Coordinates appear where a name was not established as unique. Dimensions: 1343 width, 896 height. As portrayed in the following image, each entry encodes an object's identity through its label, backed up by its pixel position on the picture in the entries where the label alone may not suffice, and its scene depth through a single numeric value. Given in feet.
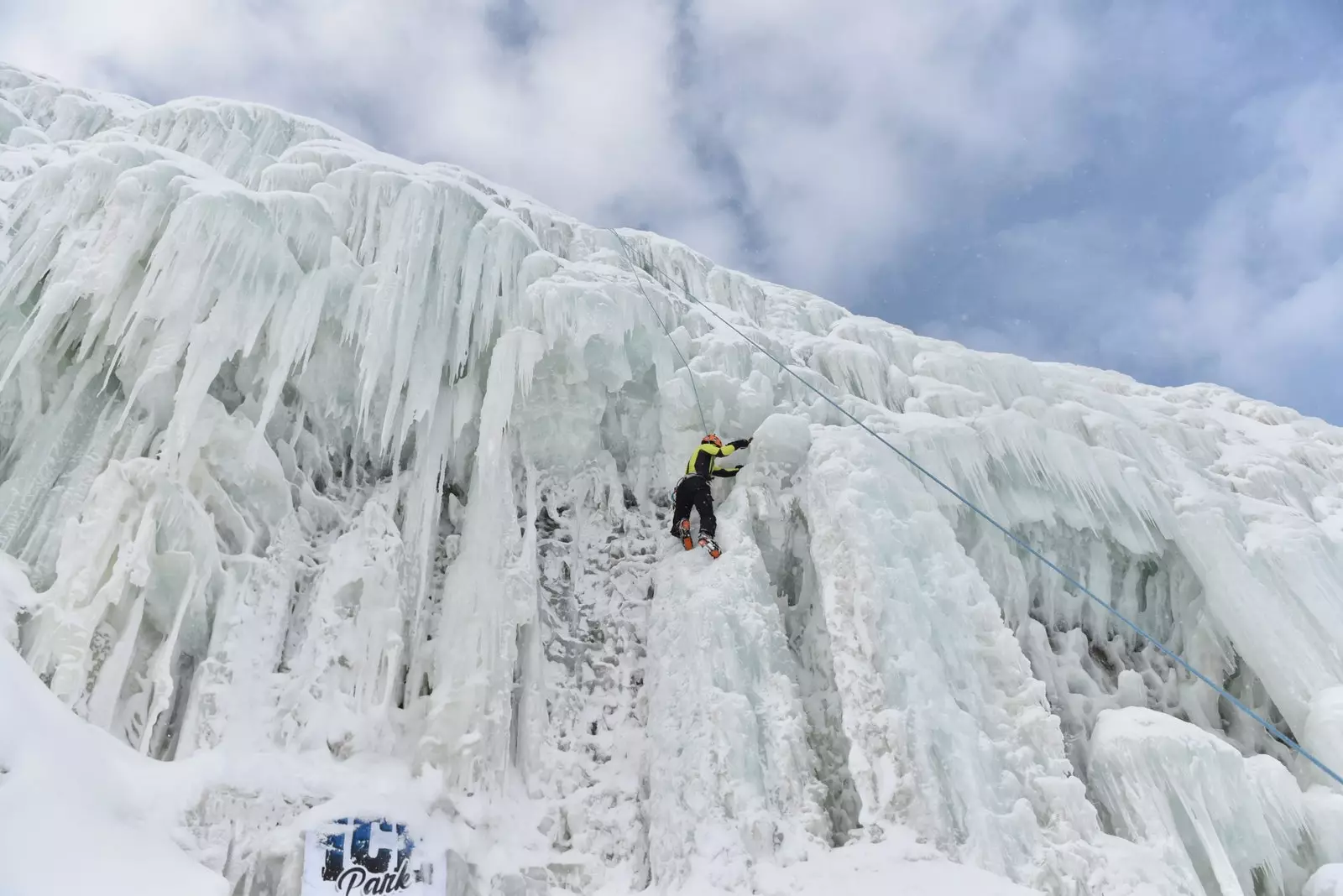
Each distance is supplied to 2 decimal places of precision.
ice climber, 24.44
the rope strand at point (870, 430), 23.28
